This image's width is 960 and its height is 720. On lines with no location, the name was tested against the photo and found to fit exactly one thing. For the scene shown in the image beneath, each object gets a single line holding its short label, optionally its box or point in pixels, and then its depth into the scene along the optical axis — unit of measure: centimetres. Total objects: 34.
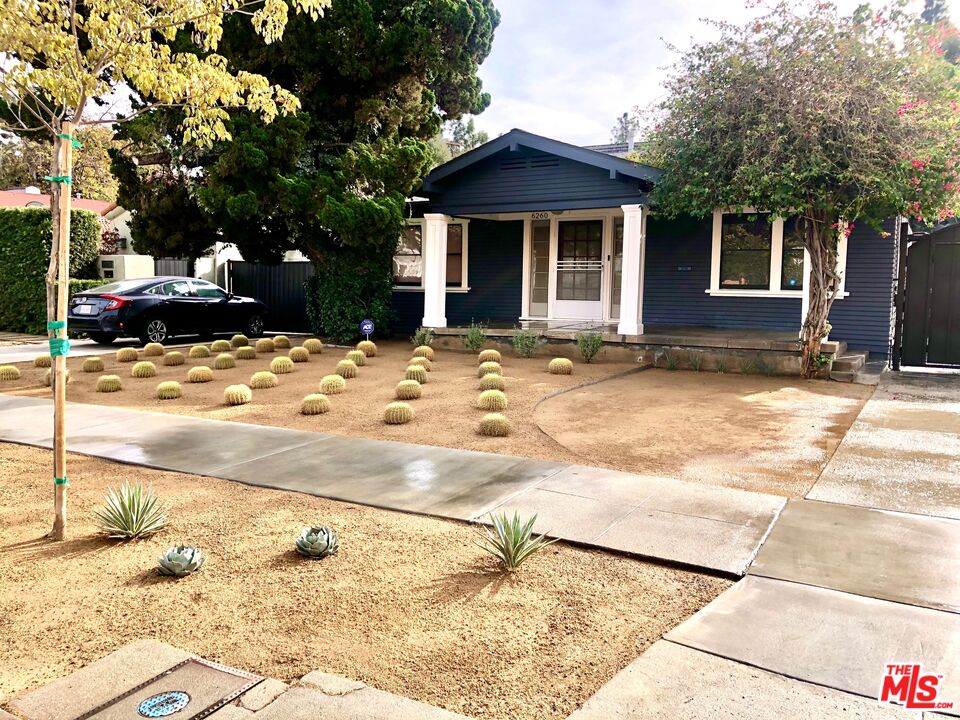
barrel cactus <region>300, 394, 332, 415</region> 844
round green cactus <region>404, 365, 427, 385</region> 1062
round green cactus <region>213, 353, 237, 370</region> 1201
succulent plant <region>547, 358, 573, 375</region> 1168
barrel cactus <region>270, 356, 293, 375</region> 1162
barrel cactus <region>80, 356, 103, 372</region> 1167
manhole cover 261
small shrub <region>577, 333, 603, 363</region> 1311
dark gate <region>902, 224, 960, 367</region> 1235
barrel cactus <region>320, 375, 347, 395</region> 984
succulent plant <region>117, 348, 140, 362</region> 1301
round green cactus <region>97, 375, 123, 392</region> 989
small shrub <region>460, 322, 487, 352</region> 1450
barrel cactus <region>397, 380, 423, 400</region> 931
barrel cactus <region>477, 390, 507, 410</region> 859
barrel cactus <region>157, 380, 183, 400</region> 945
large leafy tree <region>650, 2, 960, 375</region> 977
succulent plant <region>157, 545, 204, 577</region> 381
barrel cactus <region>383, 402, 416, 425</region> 788
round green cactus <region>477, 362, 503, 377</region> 1119
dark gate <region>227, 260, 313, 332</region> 2066
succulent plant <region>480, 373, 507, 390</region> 985
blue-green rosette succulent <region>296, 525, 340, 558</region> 406
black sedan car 1546
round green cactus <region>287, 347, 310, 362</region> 1307
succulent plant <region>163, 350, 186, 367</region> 1253
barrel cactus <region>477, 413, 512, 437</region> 730
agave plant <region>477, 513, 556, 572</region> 390
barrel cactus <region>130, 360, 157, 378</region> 1108
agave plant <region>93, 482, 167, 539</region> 433
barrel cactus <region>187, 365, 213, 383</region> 1073
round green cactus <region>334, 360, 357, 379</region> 1127
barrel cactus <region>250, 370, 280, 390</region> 1020
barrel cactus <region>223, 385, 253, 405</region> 899
